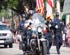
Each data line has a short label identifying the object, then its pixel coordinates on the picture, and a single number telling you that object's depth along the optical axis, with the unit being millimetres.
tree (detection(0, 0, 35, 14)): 46253
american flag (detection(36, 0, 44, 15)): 15361
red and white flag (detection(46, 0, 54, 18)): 15898
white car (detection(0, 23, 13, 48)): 22828
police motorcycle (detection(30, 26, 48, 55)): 13617
